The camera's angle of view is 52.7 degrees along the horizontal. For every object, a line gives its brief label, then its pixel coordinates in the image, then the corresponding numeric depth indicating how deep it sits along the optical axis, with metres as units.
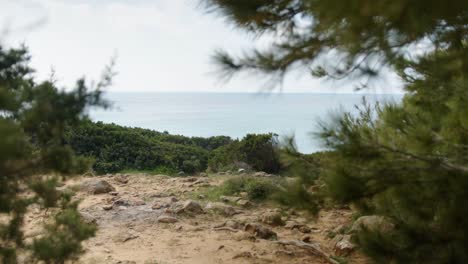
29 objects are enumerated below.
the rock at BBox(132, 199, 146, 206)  6.80
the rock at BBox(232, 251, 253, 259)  4.63
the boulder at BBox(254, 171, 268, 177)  8.80
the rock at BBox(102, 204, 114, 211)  6.48
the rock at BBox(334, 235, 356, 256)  4.83
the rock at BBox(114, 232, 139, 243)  5.22
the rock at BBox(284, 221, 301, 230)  5.72
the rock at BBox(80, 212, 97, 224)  5.66
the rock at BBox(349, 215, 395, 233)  4.46
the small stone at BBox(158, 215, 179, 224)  5.85
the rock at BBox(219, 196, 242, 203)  6.95
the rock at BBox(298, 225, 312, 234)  5.61
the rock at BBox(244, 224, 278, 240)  5.21
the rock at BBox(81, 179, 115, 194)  7.52
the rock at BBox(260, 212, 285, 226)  5.80
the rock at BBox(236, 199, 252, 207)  6.73
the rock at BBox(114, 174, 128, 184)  8.72
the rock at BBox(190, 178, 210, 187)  8.12
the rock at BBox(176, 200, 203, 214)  6.20
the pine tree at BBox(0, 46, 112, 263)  2.12
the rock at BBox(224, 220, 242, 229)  5.64
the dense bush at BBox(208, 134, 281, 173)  10.71
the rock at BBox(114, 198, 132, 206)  6.74
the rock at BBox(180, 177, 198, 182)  8.56
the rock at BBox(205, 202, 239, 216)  6.27
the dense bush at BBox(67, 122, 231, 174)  11.85
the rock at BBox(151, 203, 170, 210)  6.56
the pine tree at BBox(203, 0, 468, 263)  2.40
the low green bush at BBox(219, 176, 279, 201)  7.02
